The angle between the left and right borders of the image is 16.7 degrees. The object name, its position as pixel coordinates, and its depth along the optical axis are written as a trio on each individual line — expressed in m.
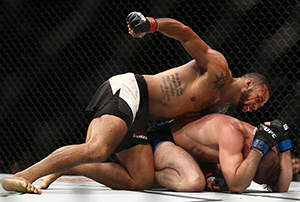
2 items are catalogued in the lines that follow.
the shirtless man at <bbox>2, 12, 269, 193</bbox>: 5.36
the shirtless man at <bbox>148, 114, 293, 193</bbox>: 5.21
